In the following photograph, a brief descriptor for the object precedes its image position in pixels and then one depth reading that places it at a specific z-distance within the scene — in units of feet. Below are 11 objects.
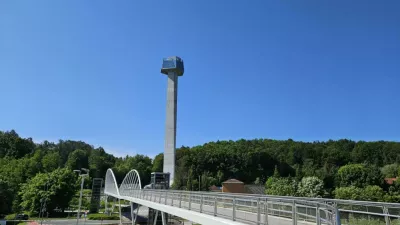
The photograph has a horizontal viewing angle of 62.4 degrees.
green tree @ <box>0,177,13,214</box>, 169.27
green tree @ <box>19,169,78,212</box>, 183.11
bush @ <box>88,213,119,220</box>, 178.01
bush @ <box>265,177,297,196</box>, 164.55
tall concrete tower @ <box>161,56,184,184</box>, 227.40
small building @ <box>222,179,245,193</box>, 252.42
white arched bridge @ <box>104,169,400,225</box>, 27.61
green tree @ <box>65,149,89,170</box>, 384.68
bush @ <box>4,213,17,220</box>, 156.37
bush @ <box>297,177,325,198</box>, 174.81
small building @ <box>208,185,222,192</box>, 266.20
